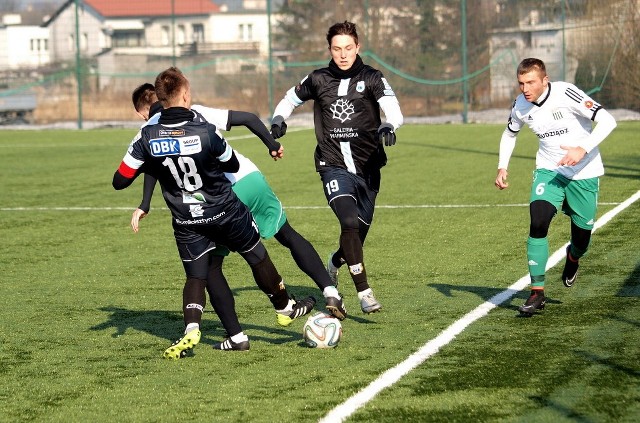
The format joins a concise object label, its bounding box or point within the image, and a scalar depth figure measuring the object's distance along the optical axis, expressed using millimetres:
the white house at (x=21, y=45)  70289
